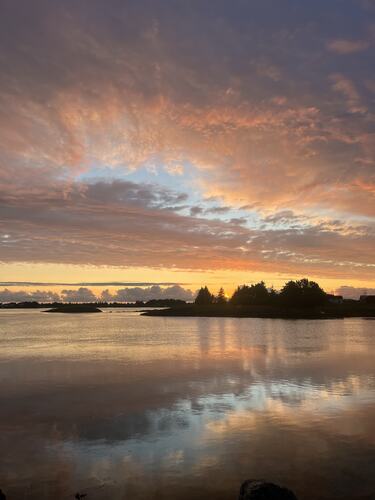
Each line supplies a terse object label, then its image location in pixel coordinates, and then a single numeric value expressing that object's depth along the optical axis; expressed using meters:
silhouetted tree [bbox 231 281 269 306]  182.18
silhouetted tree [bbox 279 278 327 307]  163.88
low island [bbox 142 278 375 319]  152.75
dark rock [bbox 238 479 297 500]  9.66
